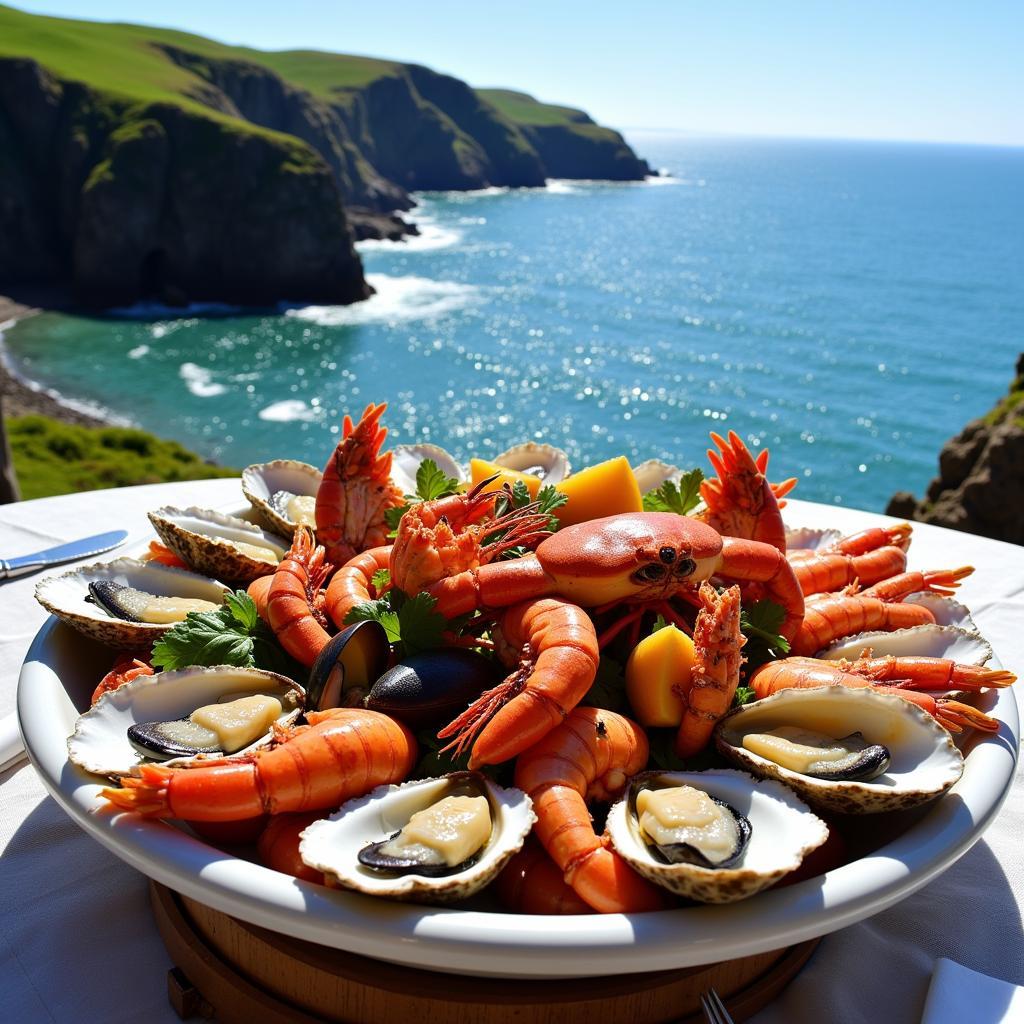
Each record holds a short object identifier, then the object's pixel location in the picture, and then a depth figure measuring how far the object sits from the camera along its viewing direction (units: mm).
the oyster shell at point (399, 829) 347
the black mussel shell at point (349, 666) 461
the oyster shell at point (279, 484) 719
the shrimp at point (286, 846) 381
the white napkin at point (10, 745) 523
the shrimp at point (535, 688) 428
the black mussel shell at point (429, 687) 445
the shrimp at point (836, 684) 462
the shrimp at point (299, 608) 508
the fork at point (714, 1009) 378
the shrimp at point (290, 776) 384
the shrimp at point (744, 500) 624
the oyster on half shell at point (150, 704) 420
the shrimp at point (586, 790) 371
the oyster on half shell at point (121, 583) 514
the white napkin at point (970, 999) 380
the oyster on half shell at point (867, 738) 408
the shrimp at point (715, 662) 443
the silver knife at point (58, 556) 721
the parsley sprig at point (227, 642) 502
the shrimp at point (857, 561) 632
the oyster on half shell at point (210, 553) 600
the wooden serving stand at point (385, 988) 363
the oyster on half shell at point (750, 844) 345
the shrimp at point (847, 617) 572
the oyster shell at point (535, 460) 786
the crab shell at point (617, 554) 529
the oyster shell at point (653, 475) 766
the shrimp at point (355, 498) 645
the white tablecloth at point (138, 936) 403
